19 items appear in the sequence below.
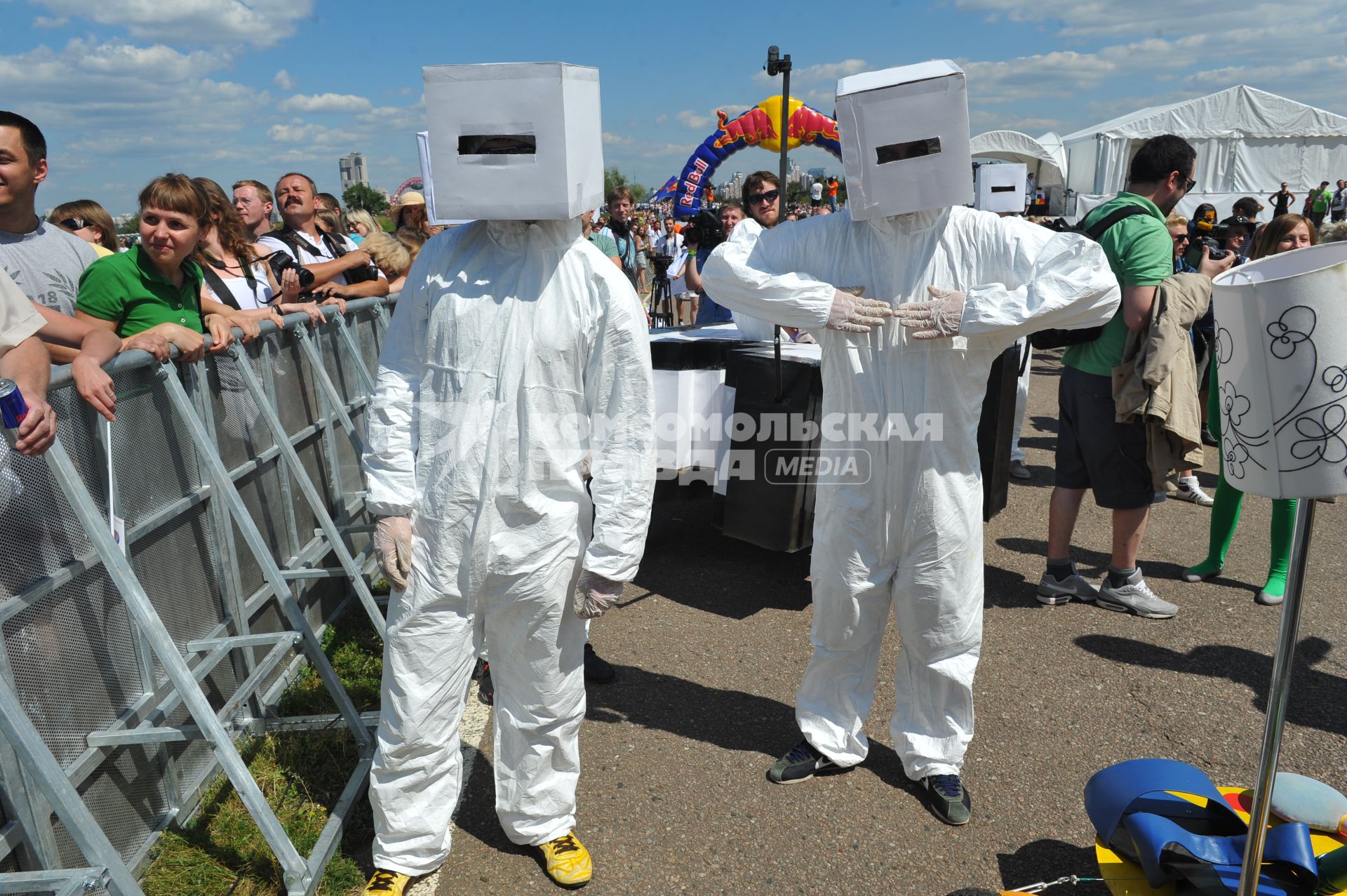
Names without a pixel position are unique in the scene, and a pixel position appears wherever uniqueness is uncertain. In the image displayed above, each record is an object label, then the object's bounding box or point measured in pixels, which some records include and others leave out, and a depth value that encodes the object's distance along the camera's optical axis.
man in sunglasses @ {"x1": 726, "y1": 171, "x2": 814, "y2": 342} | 5.86
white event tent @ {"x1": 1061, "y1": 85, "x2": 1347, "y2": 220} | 22.52
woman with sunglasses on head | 4.72
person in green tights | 4.25
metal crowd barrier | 2.09
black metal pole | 3.85
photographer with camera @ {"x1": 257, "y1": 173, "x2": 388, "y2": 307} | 5.05
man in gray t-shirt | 2.95
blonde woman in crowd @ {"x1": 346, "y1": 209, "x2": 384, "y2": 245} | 7.53
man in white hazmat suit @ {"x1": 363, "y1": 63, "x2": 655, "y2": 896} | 2.23
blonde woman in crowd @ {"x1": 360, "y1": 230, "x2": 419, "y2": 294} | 5.51
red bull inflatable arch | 14.02
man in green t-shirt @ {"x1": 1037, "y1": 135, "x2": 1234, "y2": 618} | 3.97
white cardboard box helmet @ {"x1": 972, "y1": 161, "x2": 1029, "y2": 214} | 8.32
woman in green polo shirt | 2.91
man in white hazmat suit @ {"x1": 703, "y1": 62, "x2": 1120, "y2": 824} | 2.54
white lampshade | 1.51
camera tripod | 13.57
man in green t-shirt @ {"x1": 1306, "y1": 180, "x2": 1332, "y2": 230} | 17.77
